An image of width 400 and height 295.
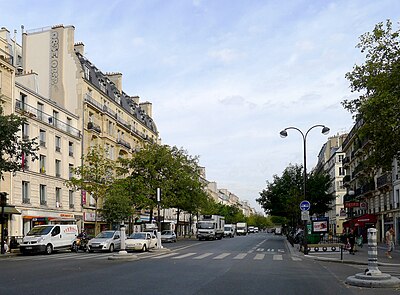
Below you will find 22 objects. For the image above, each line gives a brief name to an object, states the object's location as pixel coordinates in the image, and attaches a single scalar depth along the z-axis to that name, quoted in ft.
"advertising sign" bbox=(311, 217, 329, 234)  119.55
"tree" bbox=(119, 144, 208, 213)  181.06
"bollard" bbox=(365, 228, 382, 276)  46.05
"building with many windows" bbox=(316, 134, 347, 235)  312.29
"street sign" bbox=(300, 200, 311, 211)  97.30
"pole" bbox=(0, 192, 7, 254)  100.61
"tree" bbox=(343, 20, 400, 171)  73.97
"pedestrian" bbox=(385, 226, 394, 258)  92.23
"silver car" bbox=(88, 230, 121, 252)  104.78
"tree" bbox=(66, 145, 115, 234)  138.91
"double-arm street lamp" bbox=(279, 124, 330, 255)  98.82
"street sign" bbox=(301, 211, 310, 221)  96.73
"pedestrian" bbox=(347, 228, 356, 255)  100.37
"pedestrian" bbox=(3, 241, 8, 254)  103.18
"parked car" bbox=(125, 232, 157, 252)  103.81
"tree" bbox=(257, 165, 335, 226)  222.69
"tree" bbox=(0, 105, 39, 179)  82.43
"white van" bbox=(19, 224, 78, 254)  100.42
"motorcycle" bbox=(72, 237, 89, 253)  111.65
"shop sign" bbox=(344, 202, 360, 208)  147.22
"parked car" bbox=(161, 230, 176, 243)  189.88
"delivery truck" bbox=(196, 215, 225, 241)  207.51
